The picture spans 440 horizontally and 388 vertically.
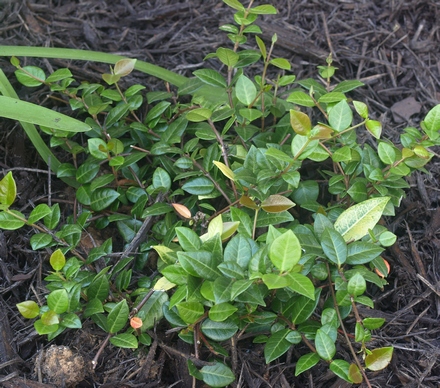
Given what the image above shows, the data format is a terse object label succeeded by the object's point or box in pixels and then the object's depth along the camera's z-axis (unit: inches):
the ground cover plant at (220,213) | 34.4
